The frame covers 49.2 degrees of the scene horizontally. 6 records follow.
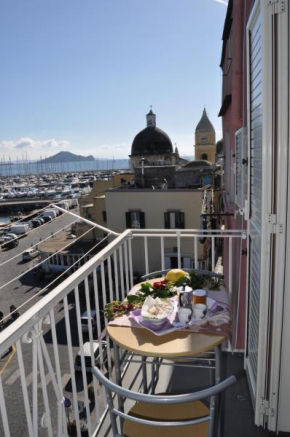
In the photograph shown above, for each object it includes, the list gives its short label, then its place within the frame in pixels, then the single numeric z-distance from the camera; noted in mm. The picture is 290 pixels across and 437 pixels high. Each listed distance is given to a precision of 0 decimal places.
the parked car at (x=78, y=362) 10806
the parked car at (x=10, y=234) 28062
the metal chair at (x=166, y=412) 1029
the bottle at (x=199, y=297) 1692
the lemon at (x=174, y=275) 2035
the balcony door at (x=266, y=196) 1416
